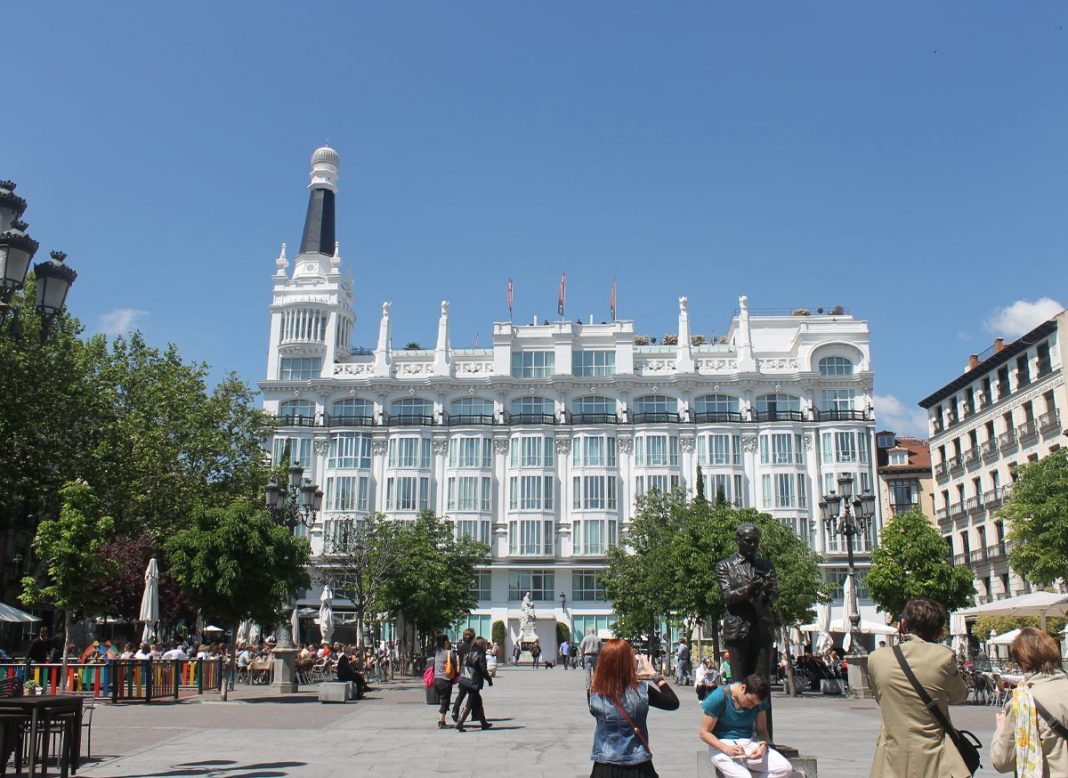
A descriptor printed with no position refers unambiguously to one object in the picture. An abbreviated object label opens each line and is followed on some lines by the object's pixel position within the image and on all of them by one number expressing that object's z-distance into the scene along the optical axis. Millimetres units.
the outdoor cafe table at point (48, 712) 8898
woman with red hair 5852
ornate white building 64750
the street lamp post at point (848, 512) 24562
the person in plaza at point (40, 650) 22284
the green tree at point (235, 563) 21828
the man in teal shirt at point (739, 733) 5852
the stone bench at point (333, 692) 21750
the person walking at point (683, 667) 34812
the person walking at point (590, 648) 27609
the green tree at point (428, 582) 38844
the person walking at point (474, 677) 15648
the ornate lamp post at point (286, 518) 23005
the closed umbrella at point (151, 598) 25188
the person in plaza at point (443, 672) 16219
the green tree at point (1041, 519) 31641
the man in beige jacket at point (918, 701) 5309
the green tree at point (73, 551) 19984
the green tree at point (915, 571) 32969
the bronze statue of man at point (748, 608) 8219
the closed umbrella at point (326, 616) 37375
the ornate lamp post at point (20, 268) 10172
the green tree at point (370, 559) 36094
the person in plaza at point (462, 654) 15844
